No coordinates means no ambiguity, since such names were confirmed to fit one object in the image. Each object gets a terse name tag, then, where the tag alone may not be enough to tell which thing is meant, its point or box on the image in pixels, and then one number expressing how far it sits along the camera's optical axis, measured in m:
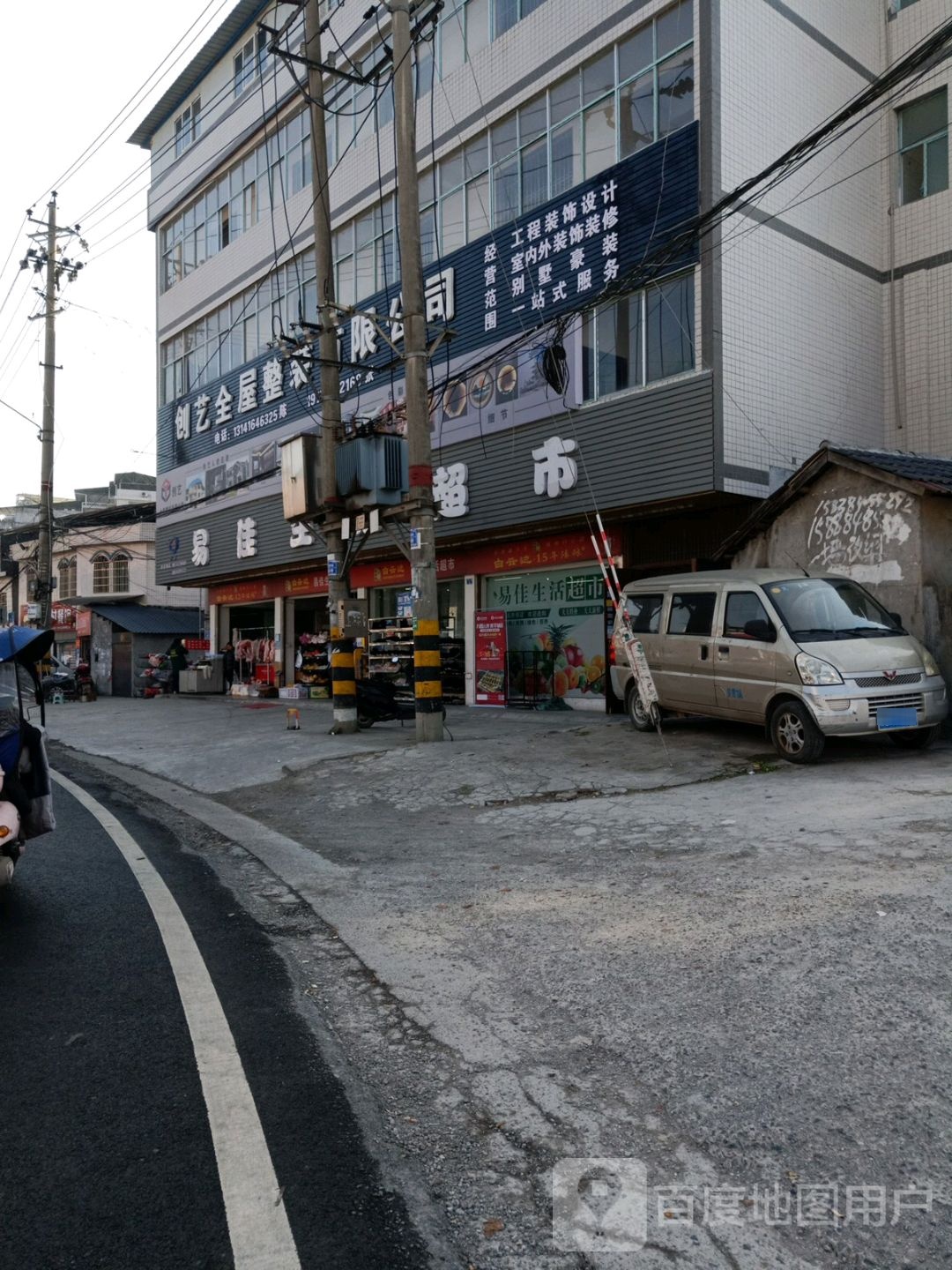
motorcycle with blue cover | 5.09
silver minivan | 8.88
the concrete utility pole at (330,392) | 14.14
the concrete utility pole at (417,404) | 12.01
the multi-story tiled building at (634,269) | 13.52
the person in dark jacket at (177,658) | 29.72
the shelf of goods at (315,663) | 24.00
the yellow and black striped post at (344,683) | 14.13
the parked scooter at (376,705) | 14.81
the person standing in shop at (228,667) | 28.31
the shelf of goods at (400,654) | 19.69
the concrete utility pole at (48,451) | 27.62
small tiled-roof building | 10.90
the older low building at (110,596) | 33.38
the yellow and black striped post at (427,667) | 11.88
